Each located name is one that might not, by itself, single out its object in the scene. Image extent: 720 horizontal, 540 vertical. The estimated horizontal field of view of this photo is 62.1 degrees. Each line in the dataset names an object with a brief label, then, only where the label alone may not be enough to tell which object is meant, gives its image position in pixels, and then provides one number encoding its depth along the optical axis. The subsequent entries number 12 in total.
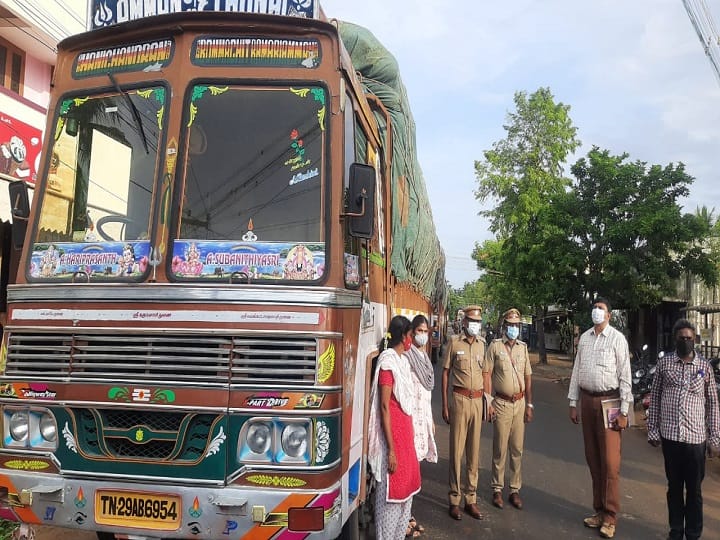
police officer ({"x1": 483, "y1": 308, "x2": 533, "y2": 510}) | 5.31
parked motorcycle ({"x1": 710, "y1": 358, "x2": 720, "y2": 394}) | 9.78
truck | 2.83
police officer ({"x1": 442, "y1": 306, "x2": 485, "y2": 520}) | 5.07
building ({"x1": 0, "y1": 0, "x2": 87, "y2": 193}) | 7.14
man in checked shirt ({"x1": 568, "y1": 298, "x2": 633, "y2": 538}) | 4.73
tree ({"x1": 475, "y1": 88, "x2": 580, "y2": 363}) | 21.34
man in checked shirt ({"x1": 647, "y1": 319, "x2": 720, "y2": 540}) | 4.25
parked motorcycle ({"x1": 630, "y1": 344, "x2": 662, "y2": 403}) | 11.34
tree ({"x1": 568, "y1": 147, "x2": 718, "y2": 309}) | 13.00
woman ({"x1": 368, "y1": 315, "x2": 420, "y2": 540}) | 3.66
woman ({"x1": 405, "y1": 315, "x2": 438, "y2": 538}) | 4.16
